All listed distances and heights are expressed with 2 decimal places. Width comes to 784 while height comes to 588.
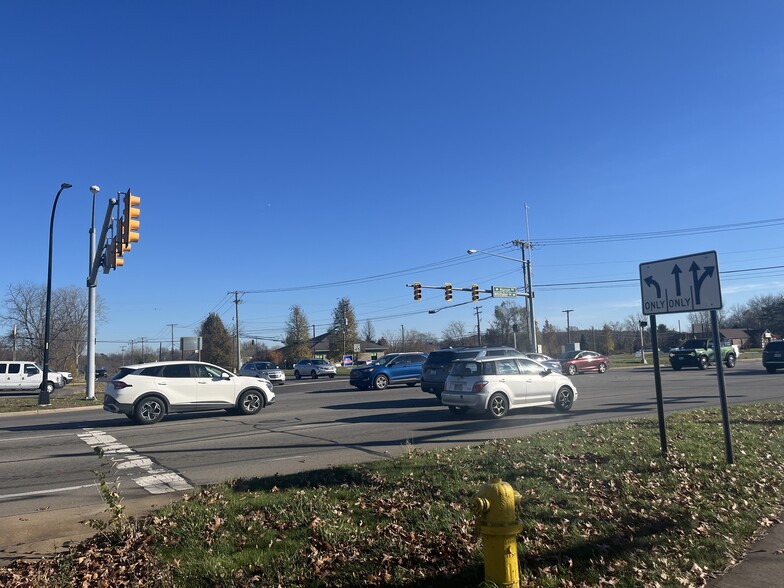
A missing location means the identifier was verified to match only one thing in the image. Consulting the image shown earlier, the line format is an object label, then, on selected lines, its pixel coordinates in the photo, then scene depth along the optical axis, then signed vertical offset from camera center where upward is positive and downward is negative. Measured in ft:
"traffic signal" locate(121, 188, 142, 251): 60.18 +14.31
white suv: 51.24 -2.64
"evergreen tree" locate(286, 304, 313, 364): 297.31 +9.95
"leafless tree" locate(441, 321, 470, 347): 399.79 +8.27
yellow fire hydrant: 13.10 -3.95
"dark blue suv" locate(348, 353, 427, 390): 91.66 -2.98
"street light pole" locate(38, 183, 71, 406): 76.43 +1.33
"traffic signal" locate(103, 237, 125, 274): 65.93 +12.24
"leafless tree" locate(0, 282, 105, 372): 223.10 +13.97
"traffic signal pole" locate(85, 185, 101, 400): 84.38 +4.02
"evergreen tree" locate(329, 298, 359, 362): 292.57 +11.20
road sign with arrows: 26.50 +2.50
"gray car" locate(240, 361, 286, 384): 126.52 -2.80
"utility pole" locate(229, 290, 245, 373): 222.52 +17.69
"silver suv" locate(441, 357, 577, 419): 47.75 -3.17
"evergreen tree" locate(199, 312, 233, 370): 283.18 +8.27
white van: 108.88 -1.37
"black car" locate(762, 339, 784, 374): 104.49 -3.59
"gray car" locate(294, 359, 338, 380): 146.72 -3.14
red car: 126.11 -3.87
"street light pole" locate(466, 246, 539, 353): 141.79 +11.88
